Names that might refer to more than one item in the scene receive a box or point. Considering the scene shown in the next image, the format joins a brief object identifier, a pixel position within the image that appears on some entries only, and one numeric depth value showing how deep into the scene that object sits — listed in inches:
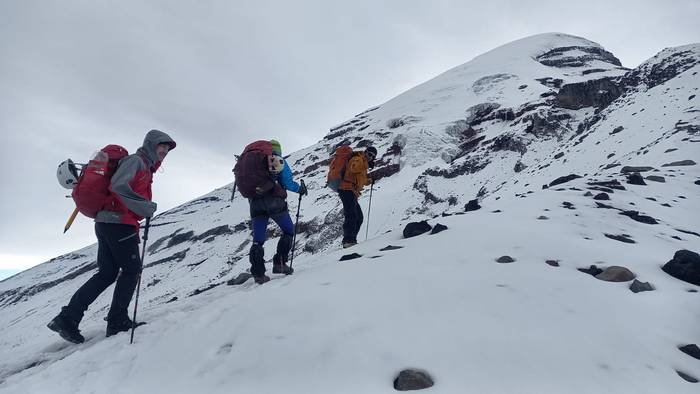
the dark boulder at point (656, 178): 459.5
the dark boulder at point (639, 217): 308.4
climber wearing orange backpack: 358.0
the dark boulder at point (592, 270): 190.4
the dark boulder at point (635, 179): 439.6
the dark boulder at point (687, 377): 118.4
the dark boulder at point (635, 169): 523.0
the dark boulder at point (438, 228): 282.6
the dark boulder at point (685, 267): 186.2
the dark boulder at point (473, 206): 398.1
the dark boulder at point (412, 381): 113.6
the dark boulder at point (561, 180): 498.4
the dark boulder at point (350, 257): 268.8
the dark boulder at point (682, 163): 533.3
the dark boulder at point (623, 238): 250.3
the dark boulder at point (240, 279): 297.5
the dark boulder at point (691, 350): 129.6
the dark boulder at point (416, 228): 304.0
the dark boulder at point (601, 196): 357.3
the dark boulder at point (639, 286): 172.5
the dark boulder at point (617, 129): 837.2
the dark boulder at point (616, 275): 182.2
